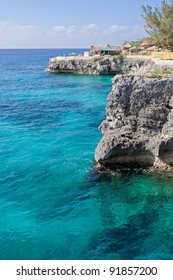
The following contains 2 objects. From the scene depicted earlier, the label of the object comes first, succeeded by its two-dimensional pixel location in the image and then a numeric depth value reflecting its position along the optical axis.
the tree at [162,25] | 38.88
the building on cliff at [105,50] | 88.87
